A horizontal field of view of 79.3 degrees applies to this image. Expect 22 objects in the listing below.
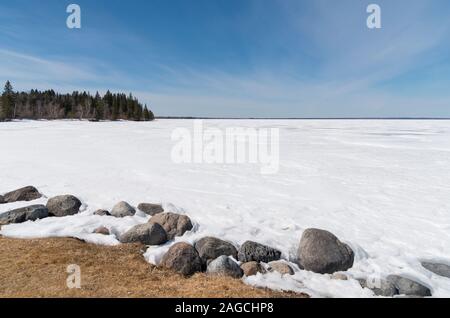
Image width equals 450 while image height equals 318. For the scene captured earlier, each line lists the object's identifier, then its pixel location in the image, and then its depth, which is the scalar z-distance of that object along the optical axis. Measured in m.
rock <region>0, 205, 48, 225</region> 5.75
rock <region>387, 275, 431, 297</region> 3.89
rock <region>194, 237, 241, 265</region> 4.77
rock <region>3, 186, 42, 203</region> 6.97
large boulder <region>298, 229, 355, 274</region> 4.49
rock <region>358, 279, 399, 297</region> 3.87
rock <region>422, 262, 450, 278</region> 4.41
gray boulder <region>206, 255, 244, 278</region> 4.28
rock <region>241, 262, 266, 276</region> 4.34
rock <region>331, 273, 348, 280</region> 4.27
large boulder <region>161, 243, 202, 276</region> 4.38
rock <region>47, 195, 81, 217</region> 6.29
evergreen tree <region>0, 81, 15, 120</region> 57.09
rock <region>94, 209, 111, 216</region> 6.28
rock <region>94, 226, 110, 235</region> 5.49
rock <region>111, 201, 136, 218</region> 6.28
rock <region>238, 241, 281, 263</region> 4.70
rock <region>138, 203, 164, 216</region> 6.57
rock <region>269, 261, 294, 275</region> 4.39
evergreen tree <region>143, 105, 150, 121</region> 83.78
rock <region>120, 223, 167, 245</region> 5.21
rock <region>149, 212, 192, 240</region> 5.53
